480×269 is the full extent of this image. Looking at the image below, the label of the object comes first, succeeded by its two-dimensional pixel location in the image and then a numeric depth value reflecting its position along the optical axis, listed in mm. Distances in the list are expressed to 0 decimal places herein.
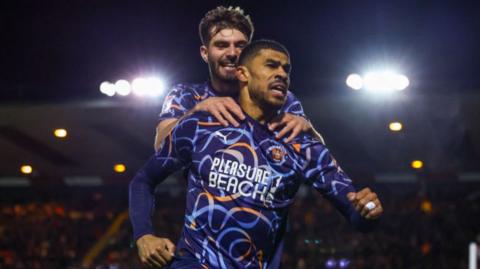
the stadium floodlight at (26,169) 20125
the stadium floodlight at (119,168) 19494
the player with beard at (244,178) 4438
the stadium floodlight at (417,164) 17859
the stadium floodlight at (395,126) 15477
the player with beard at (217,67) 5328
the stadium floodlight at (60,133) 16812
